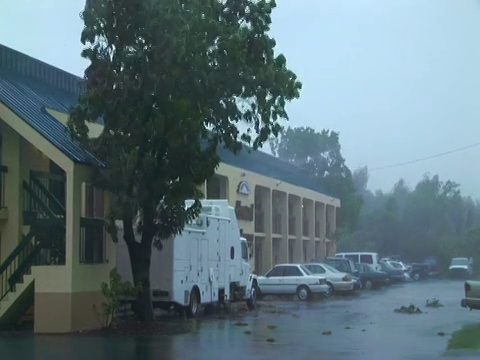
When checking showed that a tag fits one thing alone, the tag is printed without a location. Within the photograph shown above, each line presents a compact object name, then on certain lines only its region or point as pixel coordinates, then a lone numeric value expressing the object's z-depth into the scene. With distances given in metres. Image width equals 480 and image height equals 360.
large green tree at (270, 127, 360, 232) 73.75
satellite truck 25.69
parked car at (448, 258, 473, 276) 70.19
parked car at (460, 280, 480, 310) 23.58
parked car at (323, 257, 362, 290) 46.53
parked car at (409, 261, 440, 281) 68.09
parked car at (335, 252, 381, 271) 53.12
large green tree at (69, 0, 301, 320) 21.11
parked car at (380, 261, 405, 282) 56.44
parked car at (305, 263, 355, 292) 41.00
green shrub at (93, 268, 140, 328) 22.19
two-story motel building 21.77
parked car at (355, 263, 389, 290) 49.59
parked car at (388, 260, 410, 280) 58.95
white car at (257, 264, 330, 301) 38.56
